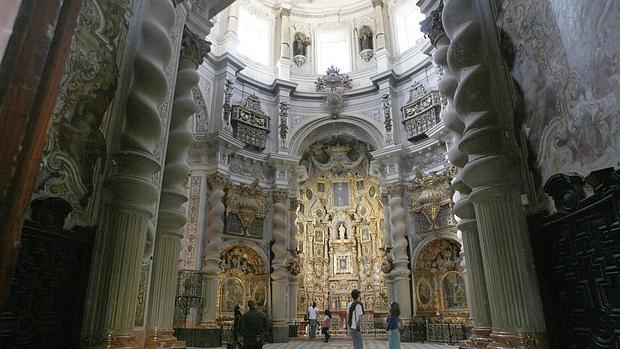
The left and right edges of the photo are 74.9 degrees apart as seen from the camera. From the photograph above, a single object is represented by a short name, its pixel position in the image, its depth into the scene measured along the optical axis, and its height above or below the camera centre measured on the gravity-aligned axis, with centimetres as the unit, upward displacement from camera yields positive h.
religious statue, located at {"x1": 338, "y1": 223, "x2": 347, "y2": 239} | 1970 +345
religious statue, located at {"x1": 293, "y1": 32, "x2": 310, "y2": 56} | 1891 +1177
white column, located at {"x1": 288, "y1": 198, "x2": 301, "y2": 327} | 1536 +110
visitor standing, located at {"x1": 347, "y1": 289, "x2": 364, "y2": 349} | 697 -27
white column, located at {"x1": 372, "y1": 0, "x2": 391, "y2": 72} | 1782 +1126
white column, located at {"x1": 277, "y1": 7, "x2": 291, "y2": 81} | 1808 +1124
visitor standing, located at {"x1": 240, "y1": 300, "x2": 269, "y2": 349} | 561 -29
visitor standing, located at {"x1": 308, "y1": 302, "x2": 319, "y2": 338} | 1531 -52
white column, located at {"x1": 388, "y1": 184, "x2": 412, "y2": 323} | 1482 +192
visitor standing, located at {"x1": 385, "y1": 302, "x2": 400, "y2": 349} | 656 -36
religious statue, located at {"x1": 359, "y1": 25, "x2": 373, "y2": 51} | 1888 +1187
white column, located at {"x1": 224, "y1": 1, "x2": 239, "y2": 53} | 1639 +1086
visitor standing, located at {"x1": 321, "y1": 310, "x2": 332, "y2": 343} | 1411 -73
